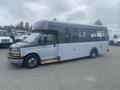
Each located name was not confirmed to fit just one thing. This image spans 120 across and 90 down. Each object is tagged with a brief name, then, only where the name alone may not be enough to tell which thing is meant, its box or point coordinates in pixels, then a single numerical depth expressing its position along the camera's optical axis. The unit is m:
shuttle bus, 4.61
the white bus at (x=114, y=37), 13.20
